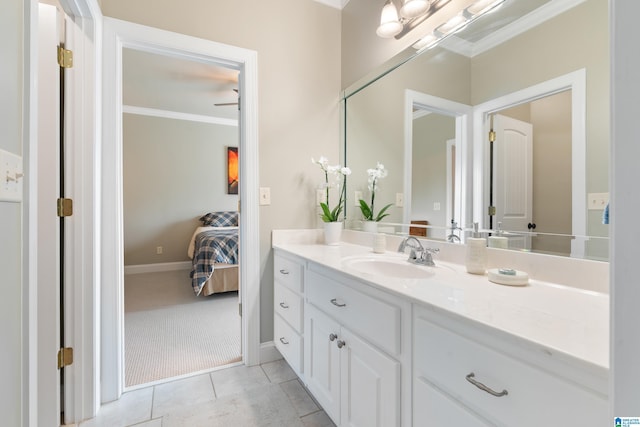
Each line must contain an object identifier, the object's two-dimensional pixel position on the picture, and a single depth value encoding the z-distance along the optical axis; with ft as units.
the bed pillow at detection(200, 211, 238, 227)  15.49
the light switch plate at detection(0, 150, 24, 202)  2.16
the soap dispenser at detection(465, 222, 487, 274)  3.85
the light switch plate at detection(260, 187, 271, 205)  6.60
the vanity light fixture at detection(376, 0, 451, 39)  5.01
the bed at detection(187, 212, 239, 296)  10.91
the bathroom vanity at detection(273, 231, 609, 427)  1.84
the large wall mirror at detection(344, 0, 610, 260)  3.19
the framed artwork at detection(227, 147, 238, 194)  16.99
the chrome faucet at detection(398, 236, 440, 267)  4.55
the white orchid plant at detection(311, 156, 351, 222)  6.91
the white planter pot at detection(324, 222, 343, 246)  6.82
